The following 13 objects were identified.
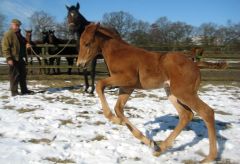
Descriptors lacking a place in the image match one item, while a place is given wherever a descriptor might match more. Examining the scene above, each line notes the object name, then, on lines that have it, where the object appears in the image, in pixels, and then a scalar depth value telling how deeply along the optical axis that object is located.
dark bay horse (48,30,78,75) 16.48
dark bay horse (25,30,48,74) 16.20
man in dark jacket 9.23
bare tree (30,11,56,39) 61.29
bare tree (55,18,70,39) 46.36
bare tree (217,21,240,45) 48.25
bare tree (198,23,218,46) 57.79
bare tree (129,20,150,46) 39.56
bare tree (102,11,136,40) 58.05
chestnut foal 4.62
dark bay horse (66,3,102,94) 9.52
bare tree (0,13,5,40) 56.92
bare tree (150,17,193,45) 49.76
